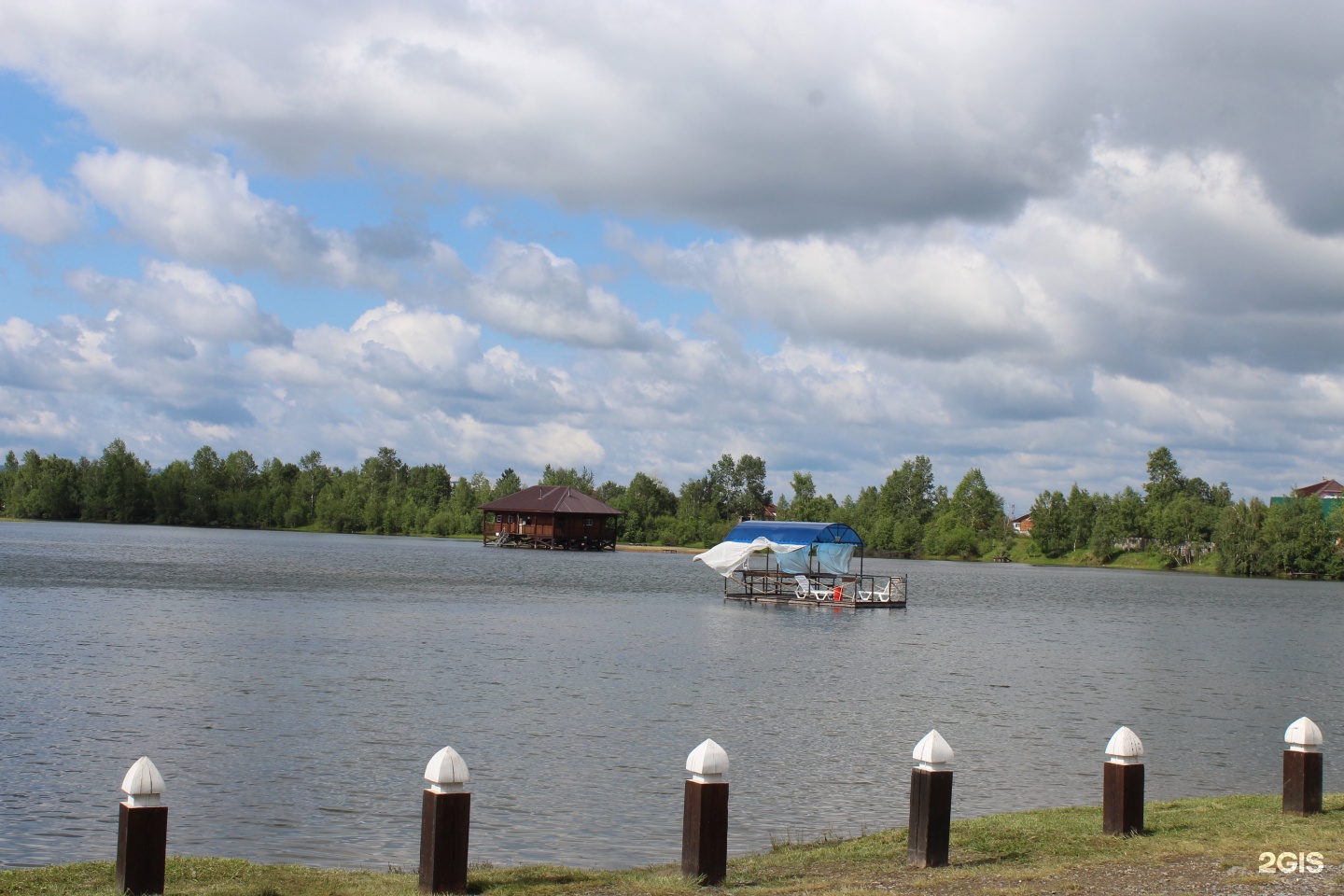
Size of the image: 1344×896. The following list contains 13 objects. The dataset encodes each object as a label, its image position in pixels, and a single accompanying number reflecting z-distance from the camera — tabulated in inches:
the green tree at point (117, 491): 7253.9
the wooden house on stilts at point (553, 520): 5128.0
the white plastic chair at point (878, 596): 2411.5
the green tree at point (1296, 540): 4889.3
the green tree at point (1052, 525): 6358.3
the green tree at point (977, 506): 6889.8
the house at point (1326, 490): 6815.5
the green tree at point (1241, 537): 5093.5
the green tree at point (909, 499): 6825.8
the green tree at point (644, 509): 6697.8
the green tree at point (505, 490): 7731.3
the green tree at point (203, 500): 7465.6
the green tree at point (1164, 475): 6441.9
